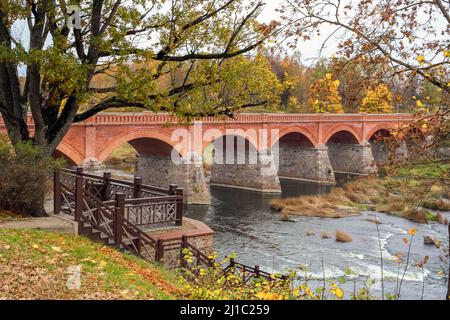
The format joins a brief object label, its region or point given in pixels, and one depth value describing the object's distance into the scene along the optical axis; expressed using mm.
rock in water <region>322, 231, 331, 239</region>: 22797
